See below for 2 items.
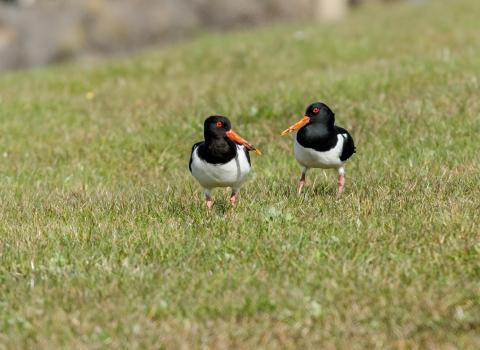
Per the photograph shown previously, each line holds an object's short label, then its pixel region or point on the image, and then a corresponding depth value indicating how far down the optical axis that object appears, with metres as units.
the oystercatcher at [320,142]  19.12
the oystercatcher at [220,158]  17.59
